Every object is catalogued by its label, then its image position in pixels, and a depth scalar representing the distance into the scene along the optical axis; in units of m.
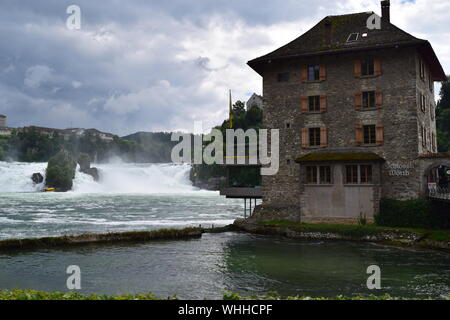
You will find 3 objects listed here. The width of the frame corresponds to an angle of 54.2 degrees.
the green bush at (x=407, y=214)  29.14
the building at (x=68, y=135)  179.61
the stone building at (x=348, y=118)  30.84
